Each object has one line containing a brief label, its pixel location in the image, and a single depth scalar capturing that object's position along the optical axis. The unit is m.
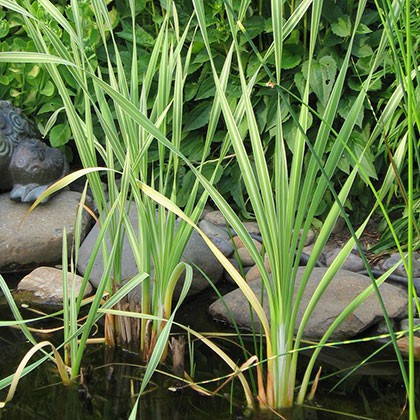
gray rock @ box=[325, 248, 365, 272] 6.70
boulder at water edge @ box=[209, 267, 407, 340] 5.53
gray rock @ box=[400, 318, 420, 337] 5.64
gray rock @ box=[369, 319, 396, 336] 5.68
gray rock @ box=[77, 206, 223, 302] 6.19
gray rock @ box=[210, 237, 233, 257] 6.94
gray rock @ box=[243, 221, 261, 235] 7.35
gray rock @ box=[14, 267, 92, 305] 6.11
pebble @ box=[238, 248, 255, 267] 6.89
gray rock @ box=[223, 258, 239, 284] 6.65
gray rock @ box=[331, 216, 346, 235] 7.50
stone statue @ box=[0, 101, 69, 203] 7.23
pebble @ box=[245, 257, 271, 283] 6.52
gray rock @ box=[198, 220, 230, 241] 7.15
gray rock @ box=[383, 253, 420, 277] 6.51
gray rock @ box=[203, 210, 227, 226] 7.54
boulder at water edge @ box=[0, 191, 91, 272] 6.77
